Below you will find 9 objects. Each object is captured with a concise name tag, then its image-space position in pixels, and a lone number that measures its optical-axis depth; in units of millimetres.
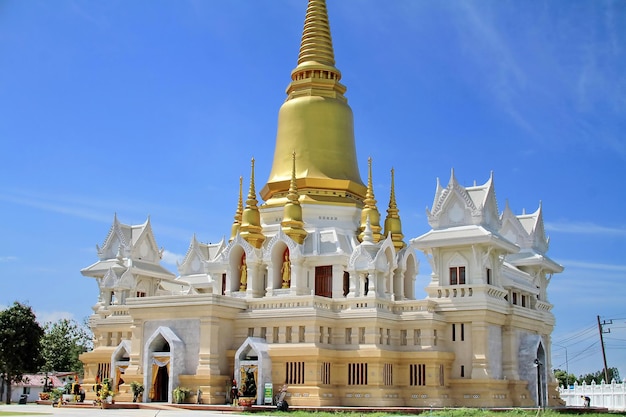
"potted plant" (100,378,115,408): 33481
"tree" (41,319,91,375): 65062
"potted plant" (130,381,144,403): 34906
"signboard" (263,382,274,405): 33656
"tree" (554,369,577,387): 80294
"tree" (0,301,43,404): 47750
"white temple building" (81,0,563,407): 34969
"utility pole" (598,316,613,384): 56200
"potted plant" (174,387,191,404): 34062
